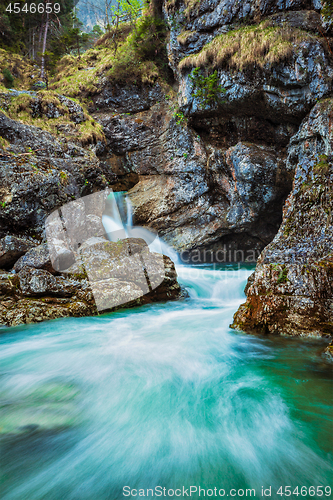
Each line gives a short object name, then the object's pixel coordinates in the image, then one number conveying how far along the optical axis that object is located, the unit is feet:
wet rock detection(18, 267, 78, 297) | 17.62
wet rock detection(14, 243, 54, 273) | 19.33
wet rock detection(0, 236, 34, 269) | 20.10
